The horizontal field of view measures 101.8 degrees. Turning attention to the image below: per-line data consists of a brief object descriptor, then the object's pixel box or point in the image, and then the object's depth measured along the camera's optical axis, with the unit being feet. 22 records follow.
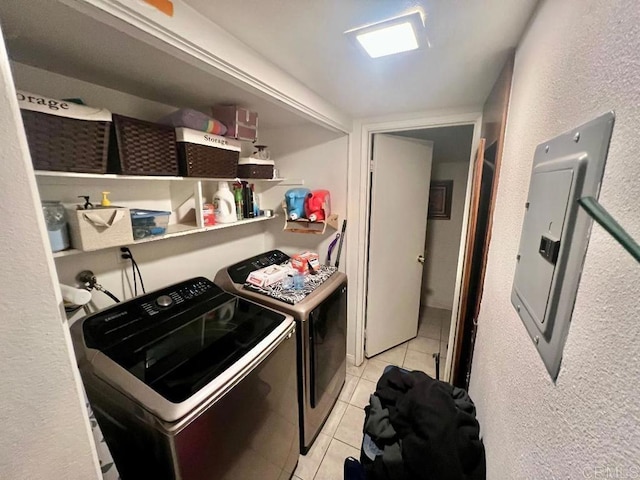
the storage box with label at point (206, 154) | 4.07
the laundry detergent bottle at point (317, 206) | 6.31
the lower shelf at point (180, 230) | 3.72
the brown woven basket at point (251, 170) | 5.55
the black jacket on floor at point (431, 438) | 2.68
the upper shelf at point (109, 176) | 2.84
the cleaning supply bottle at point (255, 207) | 5.88
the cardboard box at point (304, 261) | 6.02
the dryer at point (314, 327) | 4.73
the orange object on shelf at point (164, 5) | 2.07
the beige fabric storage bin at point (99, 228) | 3.06
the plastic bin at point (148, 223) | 3.70
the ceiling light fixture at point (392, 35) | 2.59
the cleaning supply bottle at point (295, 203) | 6.45
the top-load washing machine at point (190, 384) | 2.70
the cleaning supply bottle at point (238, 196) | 5.58
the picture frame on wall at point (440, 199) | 9.86
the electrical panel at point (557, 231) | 1.32
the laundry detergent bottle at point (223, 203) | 5.01
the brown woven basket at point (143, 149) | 3.40
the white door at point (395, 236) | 6.82
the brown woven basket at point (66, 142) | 2.70
